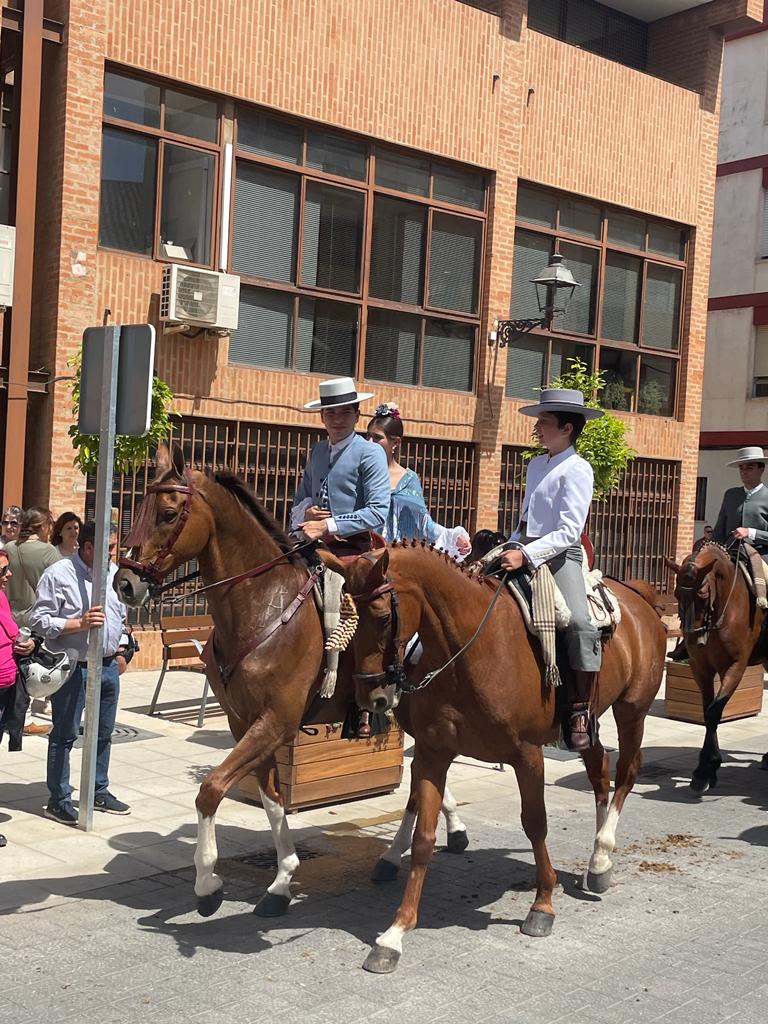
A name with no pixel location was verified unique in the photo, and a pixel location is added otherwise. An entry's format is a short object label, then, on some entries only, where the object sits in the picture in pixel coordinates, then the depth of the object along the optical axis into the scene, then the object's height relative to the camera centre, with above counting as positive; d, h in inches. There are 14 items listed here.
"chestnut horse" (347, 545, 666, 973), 213.3 -42.5
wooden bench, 447.2 -72.8
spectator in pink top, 288.0 -57.9
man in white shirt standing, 304.3 -53.7
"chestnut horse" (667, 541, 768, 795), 384.8 -45.8
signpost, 293.3 +10.3
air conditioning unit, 543.2 +75.2
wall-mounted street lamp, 617.0 +99.9
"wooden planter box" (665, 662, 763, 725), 499.5 -93.8
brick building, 530.3 +140.6
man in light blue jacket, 263.0 -3.1
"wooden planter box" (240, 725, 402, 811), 313.6 -85.8
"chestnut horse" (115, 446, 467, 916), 230.5 -32.5
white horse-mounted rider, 248.1 -11.2
